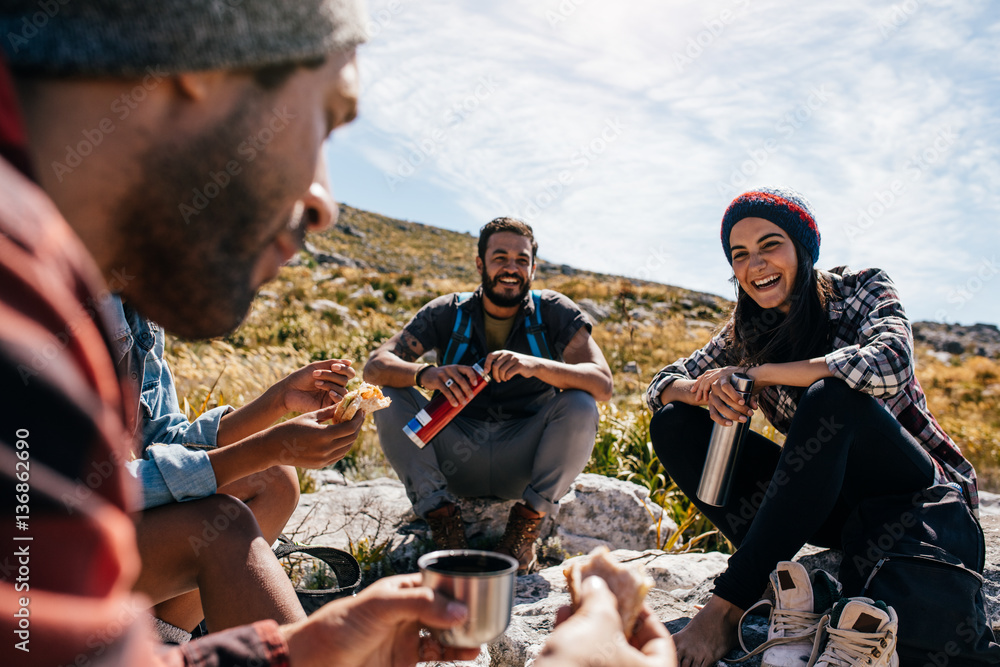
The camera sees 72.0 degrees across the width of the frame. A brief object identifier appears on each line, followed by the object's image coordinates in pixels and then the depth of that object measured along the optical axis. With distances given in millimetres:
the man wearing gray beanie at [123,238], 725
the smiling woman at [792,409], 2559
